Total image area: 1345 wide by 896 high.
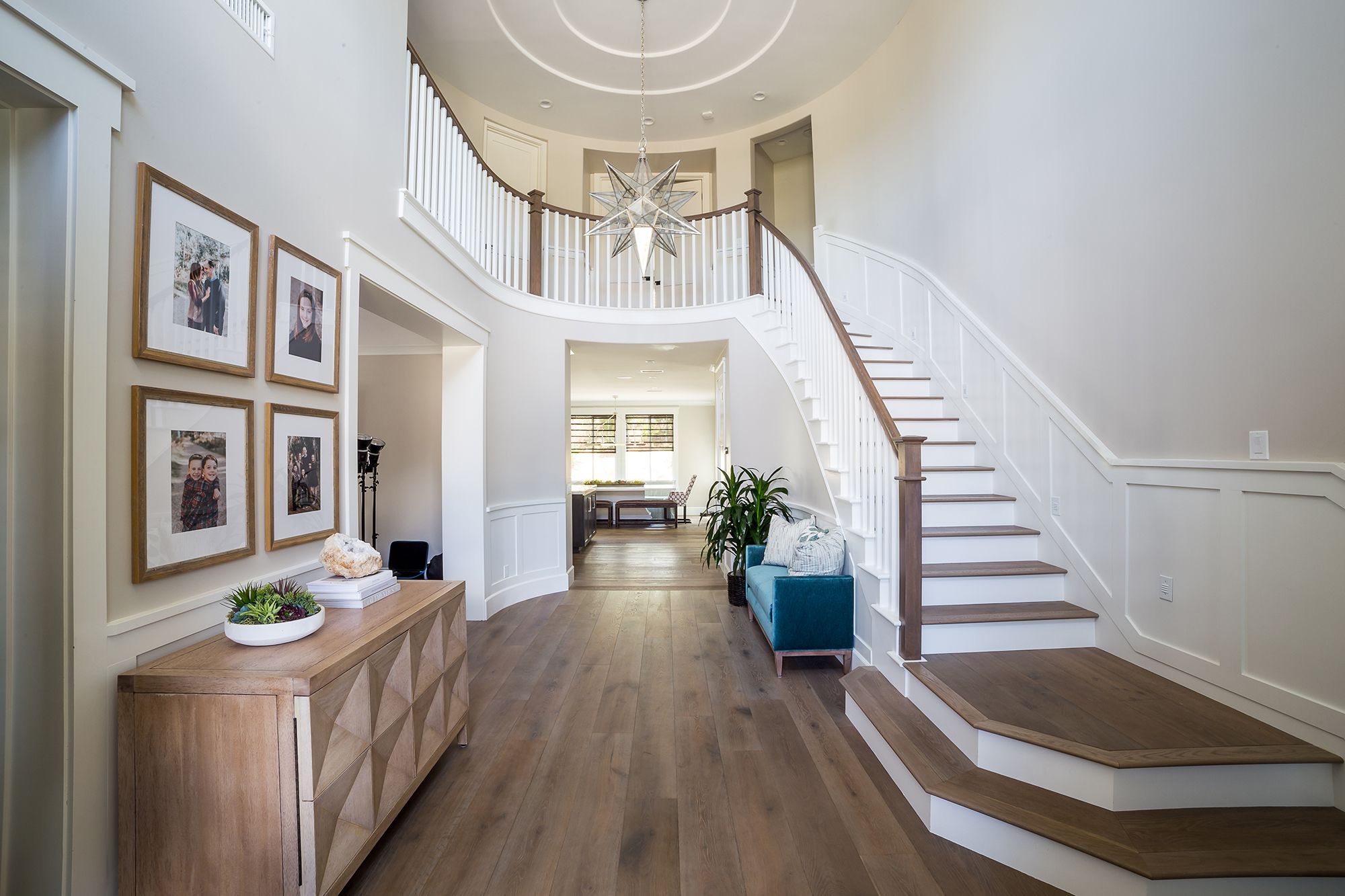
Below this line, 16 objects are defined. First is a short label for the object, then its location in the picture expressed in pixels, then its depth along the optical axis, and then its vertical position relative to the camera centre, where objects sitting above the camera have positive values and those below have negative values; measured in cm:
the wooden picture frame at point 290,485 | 205 -14
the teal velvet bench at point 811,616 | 332 -100
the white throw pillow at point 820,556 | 340 -65
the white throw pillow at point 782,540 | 395 -67
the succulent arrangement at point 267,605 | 164 -48
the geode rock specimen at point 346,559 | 209 -42
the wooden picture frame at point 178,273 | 154 +52
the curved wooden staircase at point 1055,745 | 163 -104
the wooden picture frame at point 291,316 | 205 +54
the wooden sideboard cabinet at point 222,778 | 142 -85
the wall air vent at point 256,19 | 190 +152
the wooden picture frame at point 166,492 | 153 -13
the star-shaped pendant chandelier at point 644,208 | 432 +190
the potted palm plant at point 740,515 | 486 -58
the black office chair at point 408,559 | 463 -92
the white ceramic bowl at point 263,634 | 161 -54
